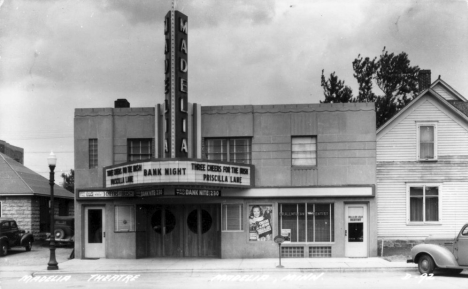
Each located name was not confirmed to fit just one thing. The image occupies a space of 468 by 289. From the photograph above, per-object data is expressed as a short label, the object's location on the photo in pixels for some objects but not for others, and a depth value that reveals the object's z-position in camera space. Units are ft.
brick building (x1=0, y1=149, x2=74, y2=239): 99.09
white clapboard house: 77.25
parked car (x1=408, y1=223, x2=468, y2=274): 57.26
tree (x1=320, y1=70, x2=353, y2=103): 166.40
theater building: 75.00
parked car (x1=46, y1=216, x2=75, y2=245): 91.91
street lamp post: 66.03
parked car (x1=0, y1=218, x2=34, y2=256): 82.89
